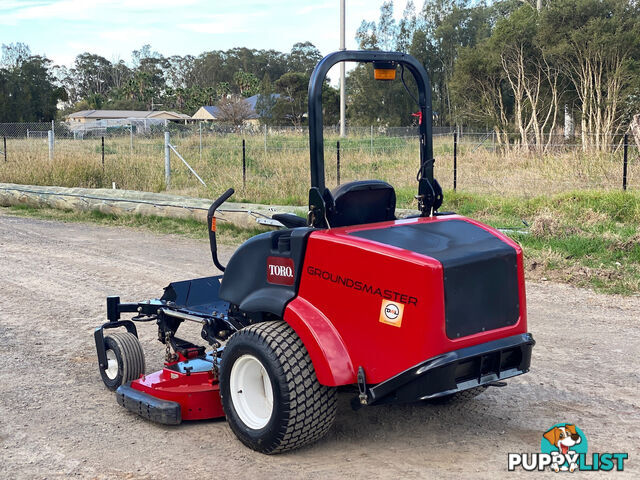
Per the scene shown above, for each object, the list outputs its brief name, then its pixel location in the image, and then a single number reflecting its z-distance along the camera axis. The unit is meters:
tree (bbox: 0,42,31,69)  89.44
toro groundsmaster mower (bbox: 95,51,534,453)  4.20
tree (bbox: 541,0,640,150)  22.77
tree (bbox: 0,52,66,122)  56.88
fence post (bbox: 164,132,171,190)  19.64
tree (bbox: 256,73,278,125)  60.13
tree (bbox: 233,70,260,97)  90.38
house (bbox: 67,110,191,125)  87.00
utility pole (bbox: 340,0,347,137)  27.72
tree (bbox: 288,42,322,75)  101.00
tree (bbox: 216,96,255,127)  62.44
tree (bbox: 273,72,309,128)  57.81
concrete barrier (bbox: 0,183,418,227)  13.49
